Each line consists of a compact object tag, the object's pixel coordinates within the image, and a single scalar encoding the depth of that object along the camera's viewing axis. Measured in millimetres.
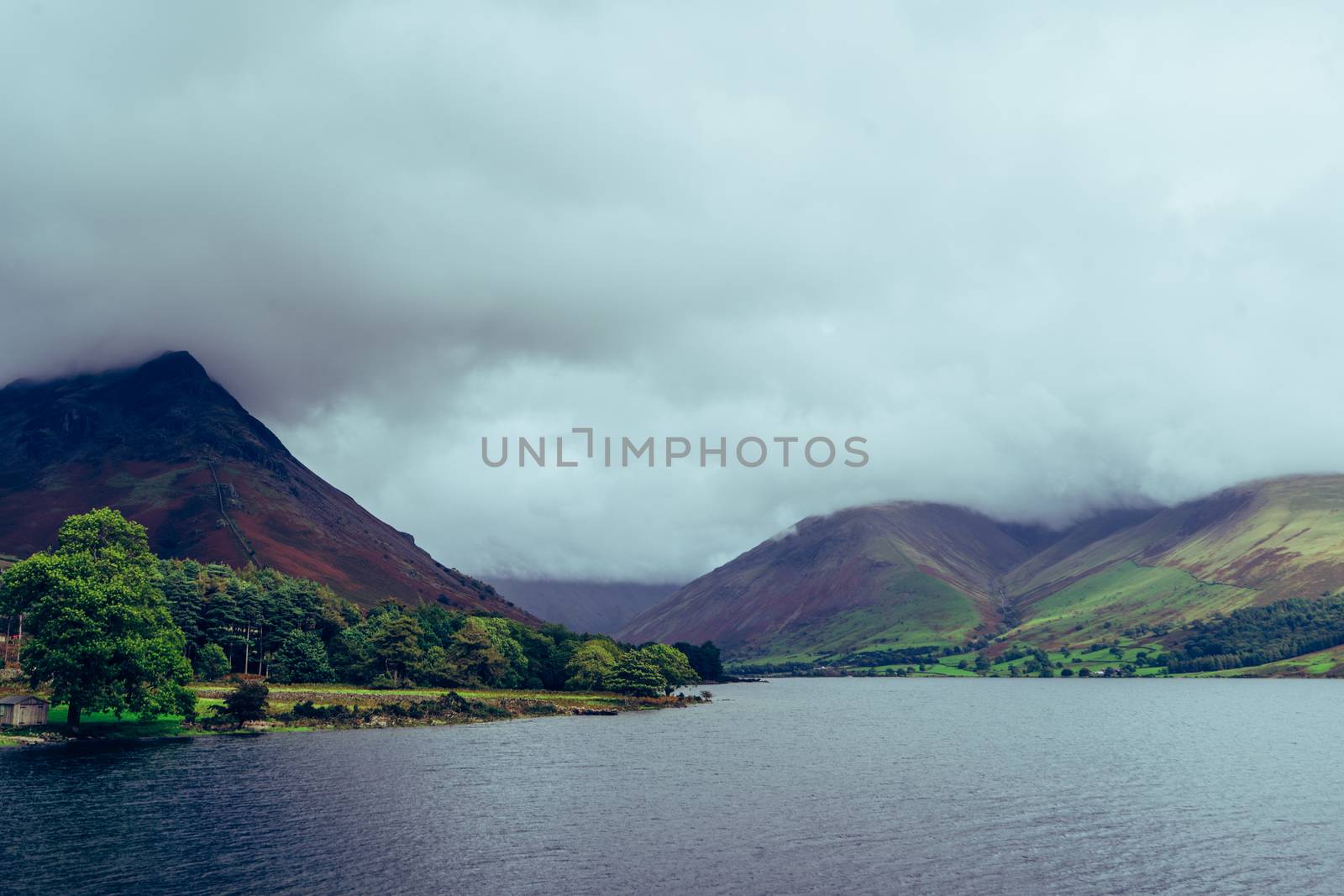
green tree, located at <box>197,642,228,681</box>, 170750
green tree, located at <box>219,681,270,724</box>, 138000
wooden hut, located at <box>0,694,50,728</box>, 119250
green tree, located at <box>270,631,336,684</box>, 183125
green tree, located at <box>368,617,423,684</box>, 192125
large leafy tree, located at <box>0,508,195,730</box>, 115562
